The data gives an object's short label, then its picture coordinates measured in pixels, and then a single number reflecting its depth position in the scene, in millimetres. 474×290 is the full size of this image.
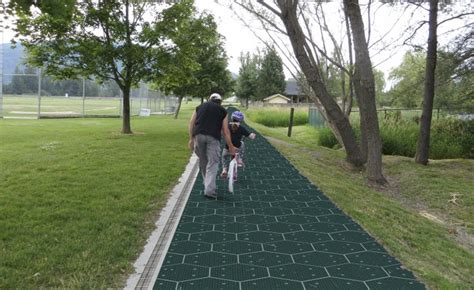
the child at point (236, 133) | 7828
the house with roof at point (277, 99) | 72425
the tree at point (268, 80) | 72188
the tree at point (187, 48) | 16828
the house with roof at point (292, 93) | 90112
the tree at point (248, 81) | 74000
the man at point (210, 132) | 6914
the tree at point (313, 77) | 12062
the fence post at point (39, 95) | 25398
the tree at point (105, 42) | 15445
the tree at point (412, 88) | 17016
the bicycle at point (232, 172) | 7623
